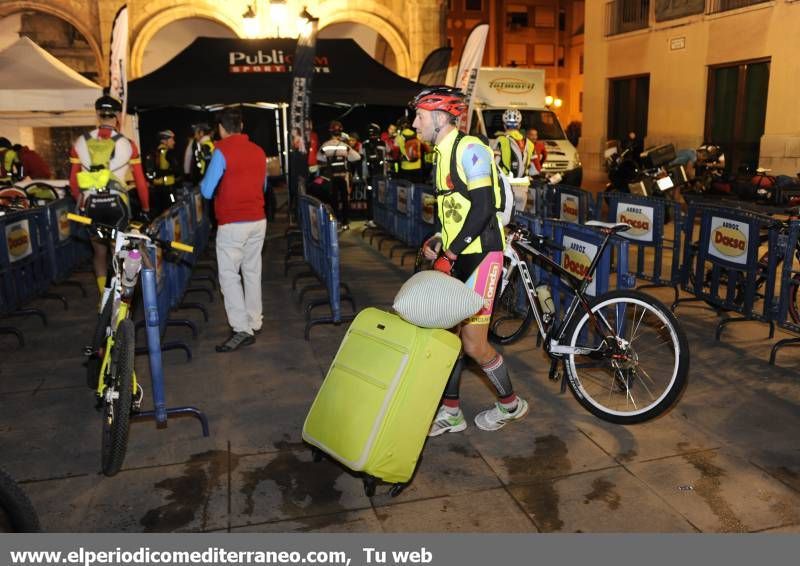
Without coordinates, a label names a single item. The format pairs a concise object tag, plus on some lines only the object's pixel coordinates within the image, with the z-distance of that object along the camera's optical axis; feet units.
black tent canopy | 46.26
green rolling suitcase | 12.01
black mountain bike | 14.60
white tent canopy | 44.01
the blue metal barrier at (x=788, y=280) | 19.71
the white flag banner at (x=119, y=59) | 38.27
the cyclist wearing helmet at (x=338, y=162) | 45.44
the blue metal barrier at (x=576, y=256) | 17.88
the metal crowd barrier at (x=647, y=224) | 25.22
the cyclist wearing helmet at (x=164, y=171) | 45.83
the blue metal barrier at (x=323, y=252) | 23.57
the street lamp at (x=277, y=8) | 57.72
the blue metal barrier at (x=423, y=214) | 34.65
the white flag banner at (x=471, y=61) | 43.86
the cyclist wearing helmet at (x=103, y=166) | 22.56
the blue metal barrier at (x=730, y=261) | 20.75
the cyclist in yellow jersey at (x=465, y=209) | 13.66
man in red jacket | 20.24
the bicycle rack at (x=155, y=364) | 14.83
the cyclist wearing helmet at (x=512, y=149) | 33.94
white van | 63.10
